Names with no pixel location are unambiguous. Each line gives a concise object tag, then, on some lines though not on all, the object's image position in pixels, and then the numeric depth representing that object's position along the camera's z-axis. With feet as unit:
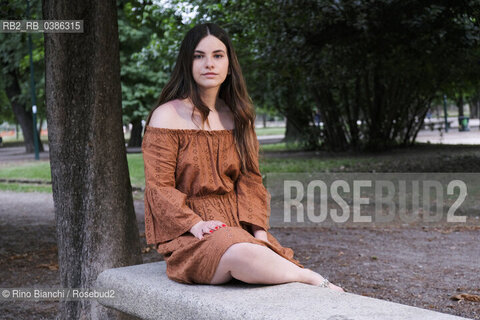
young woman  10.03
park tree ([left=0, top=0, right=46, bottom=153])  87.15
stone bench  8.12
